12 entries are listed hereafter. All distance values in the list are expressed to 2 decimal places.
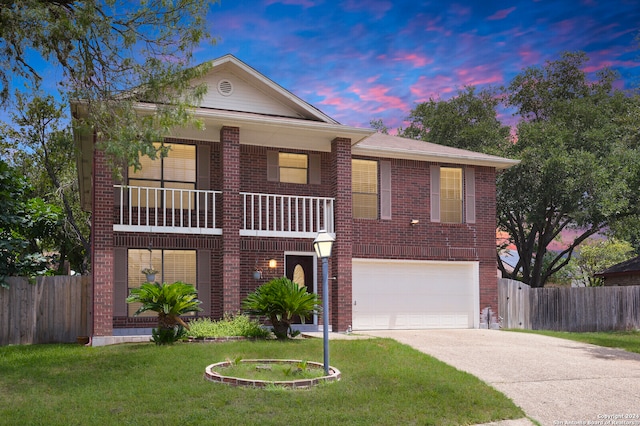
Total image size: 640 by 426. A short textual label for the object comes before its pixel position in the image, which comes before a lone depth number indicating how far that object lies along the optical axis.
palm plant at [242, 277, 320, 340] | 15.27
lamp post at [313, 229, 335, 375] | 11.55
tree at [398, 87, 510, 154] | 31.44
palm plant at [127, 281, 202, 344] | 14.55
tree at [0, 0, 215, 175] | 12.64
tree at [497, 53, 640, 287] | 25.58
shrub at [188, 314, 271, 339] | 15.29
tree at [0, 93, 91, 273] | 26.38
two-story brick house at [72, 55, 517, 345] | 17.70
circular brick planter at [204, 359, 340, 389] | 10.56
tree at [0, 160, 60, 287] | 17.41
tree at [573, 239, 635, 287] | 44.06
